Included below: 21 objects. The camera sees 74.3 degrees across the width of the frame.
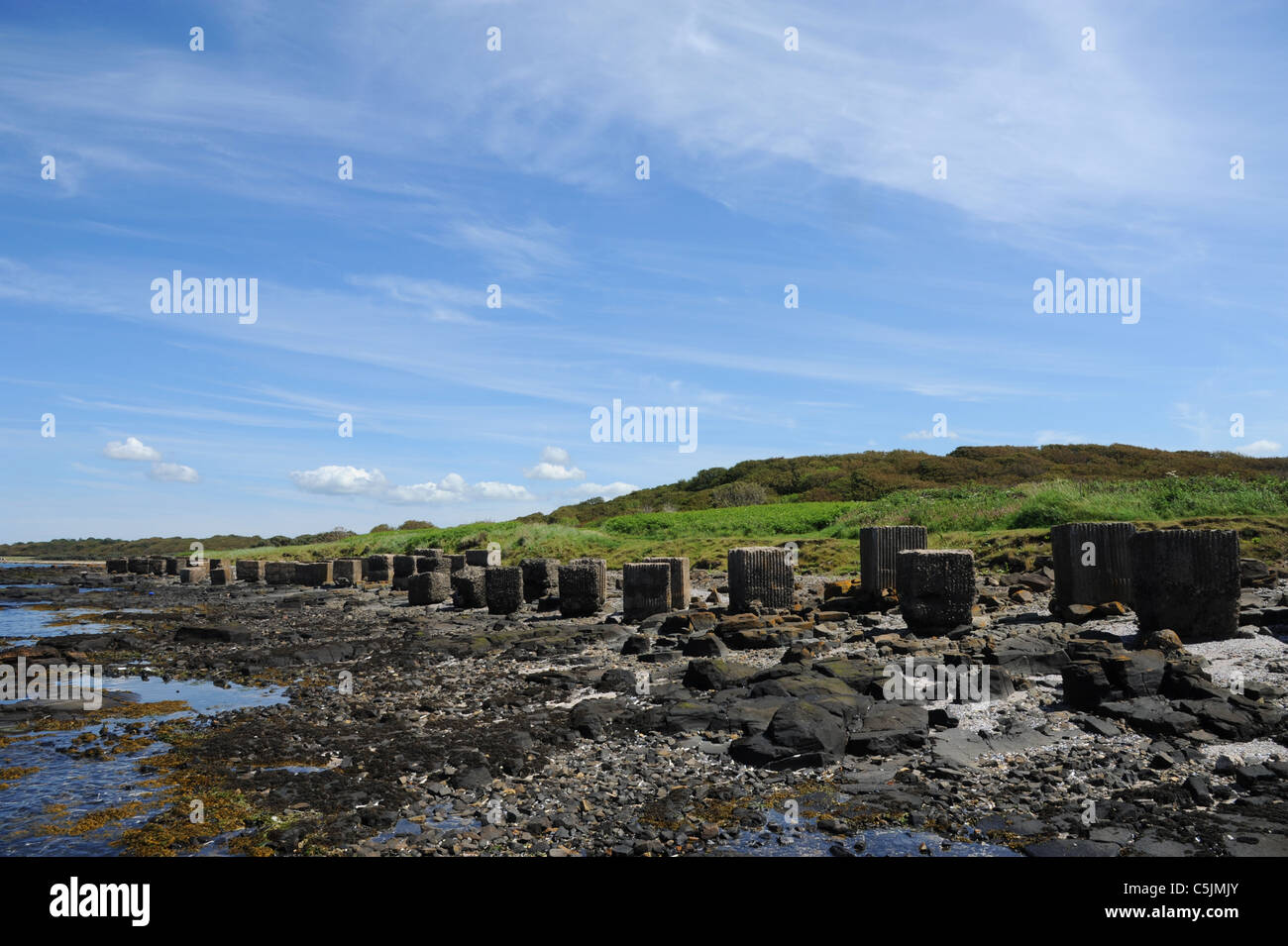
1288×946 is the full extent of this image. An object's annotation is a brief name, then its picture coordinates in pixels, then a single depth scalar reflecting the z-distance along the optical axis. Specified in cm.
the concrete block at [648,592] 1642
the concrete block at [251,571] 3809
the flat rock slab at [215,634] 1669
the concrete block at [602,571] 1805
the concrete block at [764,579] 1545
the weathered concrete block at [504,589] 1941
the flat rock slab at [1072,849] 522
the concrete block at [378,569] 3206
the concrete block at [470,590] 2078
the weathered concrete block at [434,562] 2583
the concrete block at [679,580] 1717
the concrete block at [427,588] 2264
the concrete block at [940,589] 1230
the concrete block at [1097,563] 1314
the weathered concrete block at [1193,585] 1062
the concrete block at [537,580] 2066
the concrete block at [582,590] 1773
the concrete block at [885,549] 1548
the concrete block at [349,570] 3234
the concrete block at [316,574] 3384
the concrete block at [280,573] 3572
